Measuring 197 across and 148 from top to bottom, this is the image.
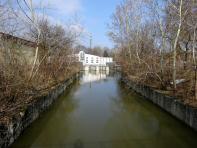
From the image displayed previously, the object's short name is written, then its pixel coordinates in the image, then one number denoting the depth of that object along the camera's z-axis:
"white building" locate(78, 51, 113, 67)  35.18
